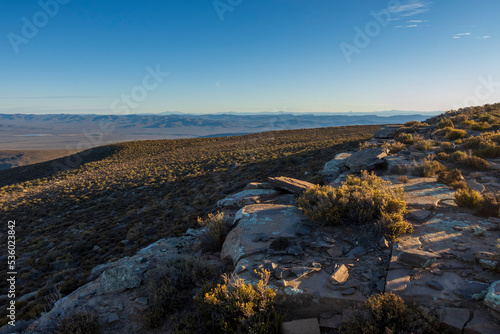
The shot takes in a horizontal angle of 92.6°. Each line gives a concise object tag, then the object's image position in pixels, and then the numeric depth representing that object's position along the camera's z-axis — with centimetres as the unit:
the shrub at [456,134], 1328
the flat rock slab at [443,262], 338
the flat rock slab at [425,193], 619
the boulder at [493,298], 288
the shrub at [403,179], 800
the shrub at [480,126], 1459
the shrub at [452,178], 710
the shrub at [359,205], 534
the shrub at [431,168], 841
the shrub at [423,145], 1211
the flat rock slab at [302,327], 335
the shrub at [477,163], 852
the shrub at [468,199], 569
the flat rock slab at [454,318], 290
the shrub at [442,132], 1510
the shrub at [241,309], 349
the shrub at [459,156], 920
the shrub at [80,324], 417
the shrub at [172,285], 441
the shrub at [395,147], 1230
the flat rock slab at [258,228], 529
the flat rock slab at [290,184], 865
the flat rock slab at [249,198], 890
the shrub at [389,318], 299
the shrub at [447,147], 1107
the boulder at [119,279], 525
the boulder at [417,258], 393
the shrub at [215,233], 636
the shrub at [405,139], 1444
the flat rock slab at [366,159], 1012
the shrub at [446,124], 1669
